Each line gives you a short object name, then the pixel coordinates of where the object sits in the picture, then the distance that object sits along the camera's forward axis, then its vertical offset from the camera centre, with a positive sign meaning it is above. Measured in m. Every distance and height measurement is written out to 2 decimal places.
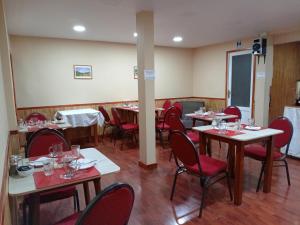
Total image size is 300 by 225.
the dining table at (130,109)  5.33 -0.49
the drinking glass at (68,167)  1.58 -0.58
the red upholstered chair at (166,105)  5.65 -0.48
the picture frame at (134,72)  6.23 +0.43
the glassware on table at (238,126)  2.87 -0.51
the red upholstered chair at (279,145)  2.82 -0.77
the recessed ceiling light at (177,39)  5.41 +1.18
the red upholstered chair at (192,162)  2.25 -0.78
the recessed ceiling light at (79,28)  4.14 +1.14
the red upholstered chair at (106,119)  5.15 -0.70
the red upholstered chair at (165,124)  4.30 -0.78
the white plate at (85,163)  1.71 -0.58
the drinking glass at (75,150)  1.97 -0.52
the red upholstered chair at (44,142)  2.22 -0.52
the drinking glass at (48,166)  1.65 -0.58
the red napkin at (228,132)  2.58 -0.54
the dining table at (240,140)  2.44 -0.60
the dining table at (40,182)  1.42 -0.60
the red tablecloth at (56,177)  1.47 -0.60
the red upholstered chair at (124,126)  4.68 -0.79
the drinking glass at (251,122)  3.04 -0.49
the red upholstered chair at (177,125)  3.53 -0.61
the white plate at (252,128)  2.85 -0.53
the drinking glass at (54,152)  1.94 -0.53
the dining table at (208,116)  4.00 -0.54
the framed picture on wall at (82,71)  5.44 +0.42
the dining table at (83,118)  4.73 -0.60
